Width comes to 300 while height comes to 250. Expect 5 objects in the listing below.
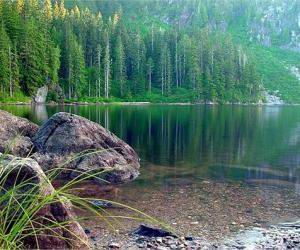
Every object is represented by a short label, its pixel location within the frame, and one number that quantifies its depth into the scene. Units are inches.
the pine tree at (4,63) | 2420.0
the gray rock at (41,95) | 2729.9
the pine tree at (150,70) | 3881.7
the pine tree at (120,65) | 3698.5
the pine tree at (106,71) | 3546.1
